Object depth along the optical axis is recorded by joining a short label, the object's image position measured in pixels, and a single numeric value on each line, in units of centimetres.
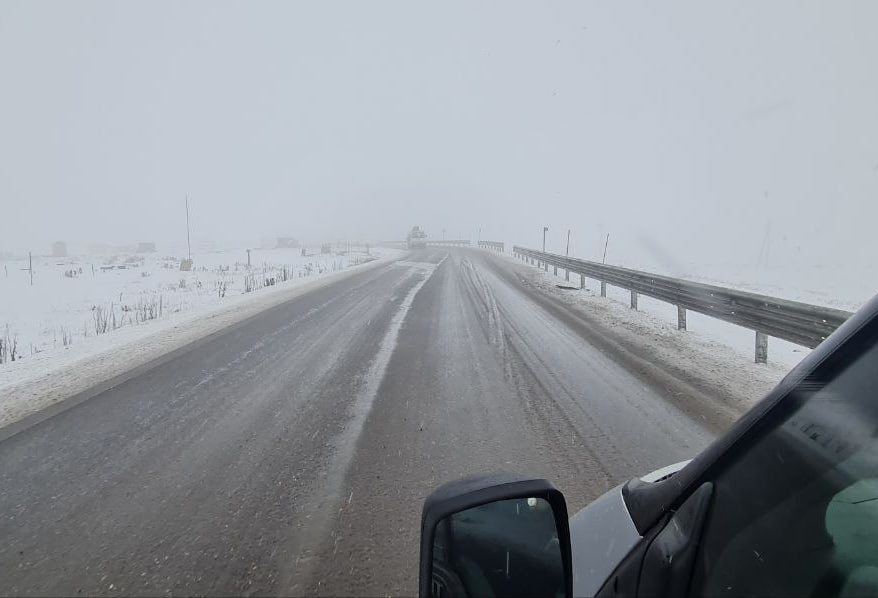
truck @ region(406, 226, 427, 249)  5047
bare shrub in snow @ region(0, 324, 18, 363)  714
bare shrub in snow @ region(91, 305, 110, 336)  934
